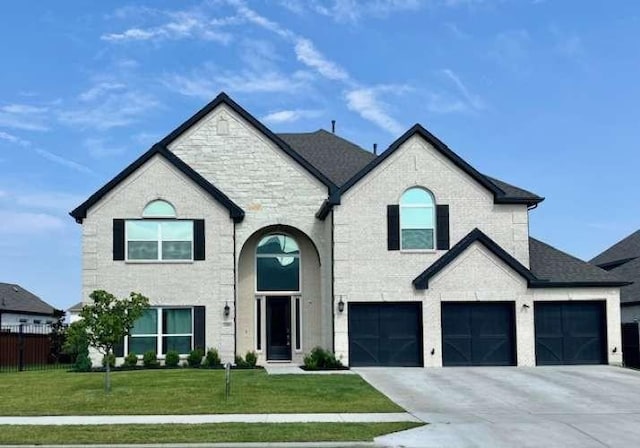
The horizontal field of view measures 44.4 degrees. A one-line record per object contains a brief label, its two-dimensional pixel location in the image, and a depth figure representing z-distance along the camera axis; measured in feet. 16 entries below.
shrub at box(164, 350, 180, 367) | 90.43
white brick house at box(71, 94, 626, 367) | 89.56
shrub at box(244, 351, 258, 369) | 92.75
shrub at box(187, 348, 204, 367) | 90.63
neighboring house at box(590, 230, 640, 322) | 112.37
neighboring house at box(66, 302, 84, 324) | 173.27
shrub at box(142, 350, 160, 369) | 90.48
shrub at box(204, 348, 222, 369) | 90.53
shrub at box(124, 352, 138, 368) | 90.58
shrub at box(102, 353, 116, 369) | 88.21
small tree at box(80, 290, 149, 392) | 65.00
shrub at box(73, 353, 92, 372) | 90.12
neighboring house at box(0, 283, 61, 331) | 160.35
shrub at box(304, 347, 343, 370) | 87.81
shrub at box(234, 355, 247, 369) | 92.32
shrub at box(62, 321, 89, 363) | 64.59
